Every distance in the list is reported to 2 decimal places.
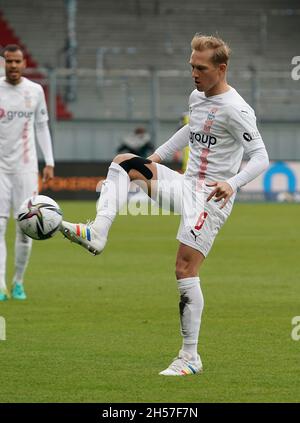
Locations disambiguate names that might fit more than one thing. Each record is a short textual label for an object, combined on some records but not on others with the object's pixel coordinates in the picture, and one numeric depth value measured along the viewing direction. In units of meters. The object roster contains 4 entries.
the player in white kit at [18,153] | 24.16
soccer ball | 15.38
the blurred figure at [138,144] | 61.19
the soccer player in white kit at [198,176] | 15.45
